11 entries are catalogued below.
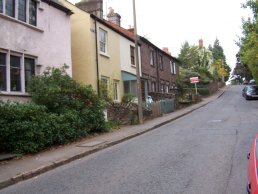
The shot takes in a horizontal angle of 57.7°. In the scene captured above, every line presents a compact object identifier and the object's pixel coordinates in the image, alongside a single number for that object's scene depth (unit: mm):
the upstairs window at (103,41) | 14287
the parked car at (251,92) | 25407
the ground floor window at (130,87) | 16571
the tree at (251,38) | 20694
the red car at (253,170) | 2334
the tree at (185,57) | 41351
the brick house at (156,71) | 19219
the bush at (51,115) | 7180
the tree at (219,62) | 56166
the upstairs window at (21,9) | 9247
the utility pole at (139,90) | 12503
